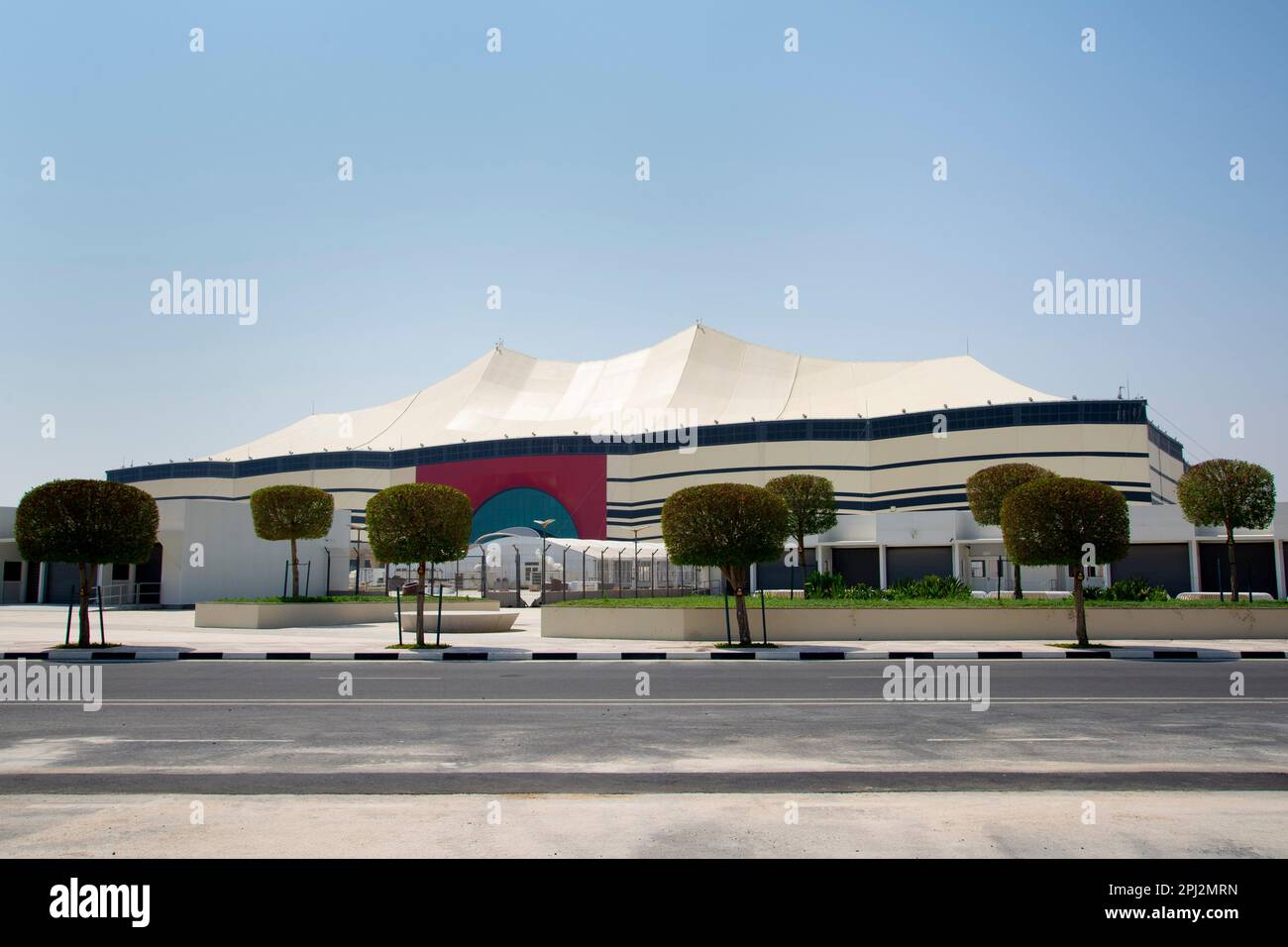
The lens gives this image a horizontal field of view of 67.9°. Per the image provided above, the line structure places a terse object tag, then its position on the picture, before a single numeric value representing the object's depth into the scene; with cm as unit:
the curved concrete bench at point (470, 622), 2789
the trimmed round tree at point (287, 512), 3130
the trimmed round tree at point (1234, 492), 2945
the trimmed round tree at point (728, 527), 2073
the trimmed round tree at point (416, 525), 2117
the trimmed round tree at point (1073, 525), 2059
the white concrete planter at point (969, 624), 2306
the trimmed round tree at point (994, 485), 3275
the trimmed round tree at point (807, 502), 4003
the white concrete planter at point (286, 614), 2850
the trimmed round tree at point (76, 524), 1952
